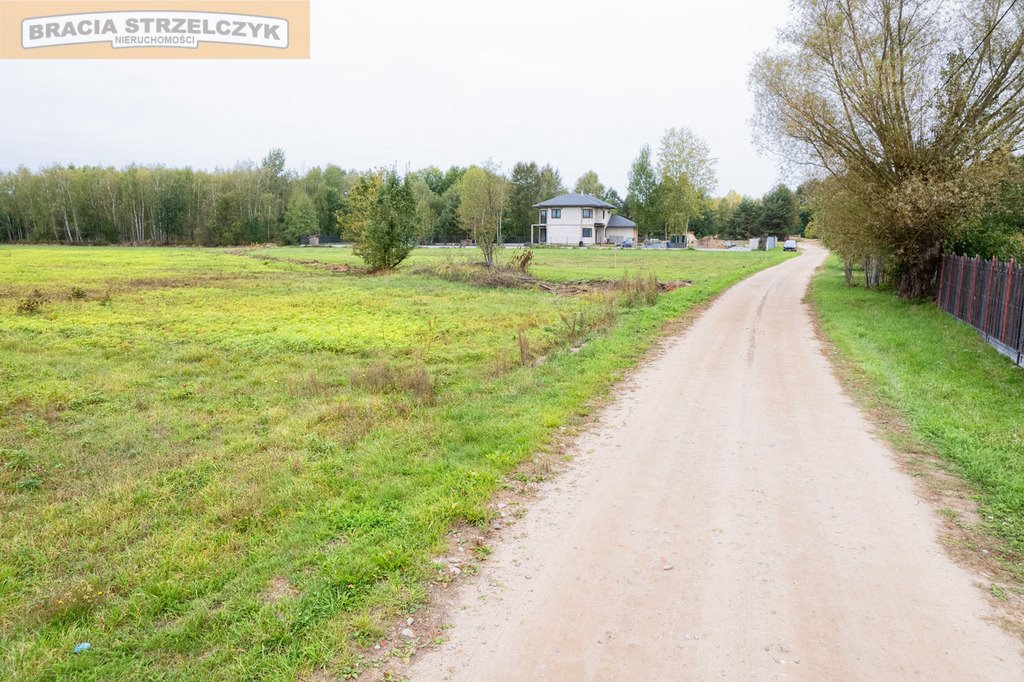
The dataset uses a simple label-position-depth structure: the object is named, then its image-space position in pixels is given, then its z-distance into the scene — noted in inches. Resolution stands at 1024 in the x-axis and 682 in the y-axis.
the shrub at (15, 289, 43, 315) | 751.1
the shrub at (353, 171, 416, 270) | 1352.1
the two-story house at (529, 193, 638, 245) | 2987.2
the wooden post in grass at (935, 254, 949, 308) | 754.8
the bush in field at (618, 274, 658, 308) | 789.9
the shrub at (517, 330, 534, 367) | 466.0
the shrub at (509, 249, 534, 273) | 1200.2
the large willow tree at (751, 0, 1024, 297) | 707.4
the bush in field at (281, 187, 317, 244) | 3361.2
